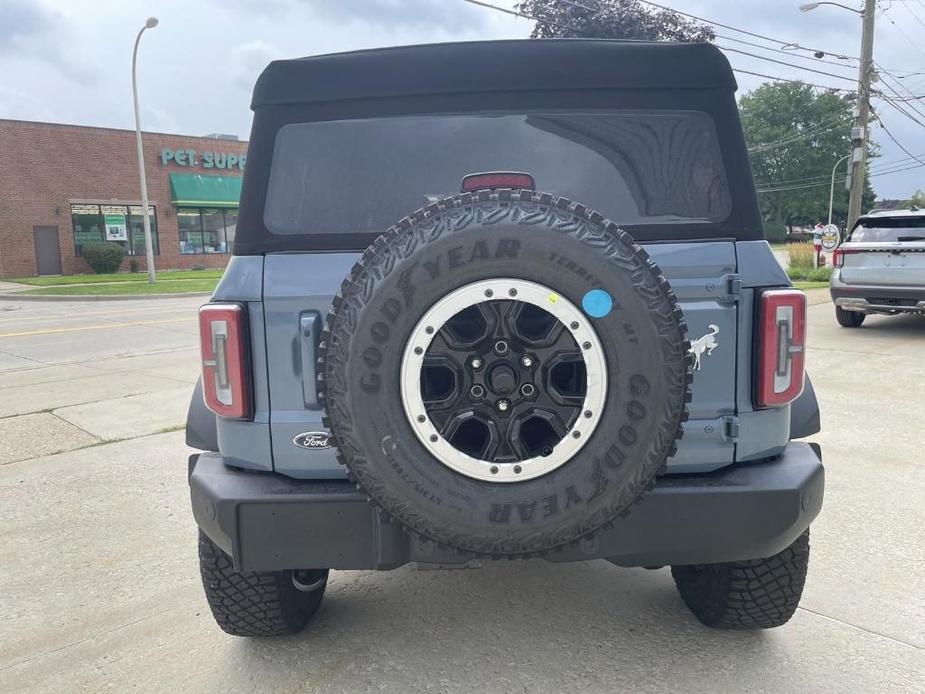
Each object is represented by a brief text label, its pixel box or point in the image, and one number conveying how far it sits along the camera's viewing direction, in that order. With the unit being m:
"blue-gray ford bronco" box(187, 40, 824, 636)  1.93
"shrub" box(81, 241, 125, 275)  29.94
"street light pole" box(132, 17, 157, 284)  22.31
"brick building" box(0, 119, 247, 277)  28.84
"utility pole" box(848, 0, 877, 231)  19.09
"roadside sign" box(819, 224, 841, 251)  17.92
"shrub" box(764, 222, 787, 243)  71.62
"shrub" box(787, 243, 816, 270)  21.19
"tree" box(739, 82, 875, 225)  80.00
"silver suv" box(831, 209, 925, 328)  9.50
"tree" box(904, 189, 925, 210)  103.40
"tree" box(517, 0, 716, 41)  20.42
